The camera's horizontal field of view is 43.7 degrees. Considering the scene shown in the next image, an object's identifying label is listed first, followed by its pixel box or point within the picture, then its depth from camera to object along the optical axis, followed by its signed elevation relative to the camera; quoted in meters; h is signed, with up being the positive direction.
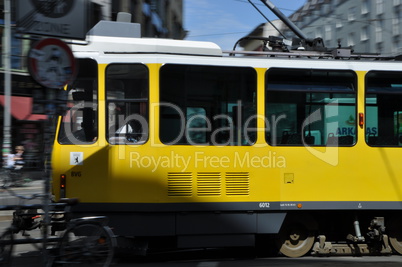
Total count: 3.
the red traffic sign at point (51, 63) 4.92 +0.76
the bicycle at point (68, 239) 5.43 -1.10
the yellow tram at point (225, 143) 6.70 -0.06
